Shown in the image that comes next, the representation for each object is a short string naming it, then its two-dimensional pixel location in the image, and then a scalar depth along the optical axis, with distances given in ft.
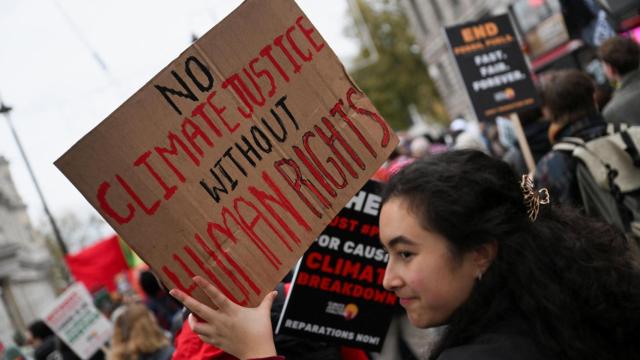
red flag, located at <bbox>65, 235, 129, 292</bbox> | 39.45
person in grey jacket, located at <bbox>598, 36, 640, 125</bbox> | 14.44
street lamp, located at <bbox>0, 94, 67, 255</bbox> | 43.91
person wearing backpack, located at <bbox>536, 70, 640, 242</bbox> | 12.41
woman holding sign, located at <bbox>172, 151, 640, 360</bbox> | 5.72
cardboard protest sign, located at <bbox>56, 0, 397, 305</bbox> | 6.76
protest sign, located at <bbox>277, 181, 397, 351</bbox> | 9.55
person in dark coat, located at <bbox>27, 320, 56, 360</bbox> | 26.40
